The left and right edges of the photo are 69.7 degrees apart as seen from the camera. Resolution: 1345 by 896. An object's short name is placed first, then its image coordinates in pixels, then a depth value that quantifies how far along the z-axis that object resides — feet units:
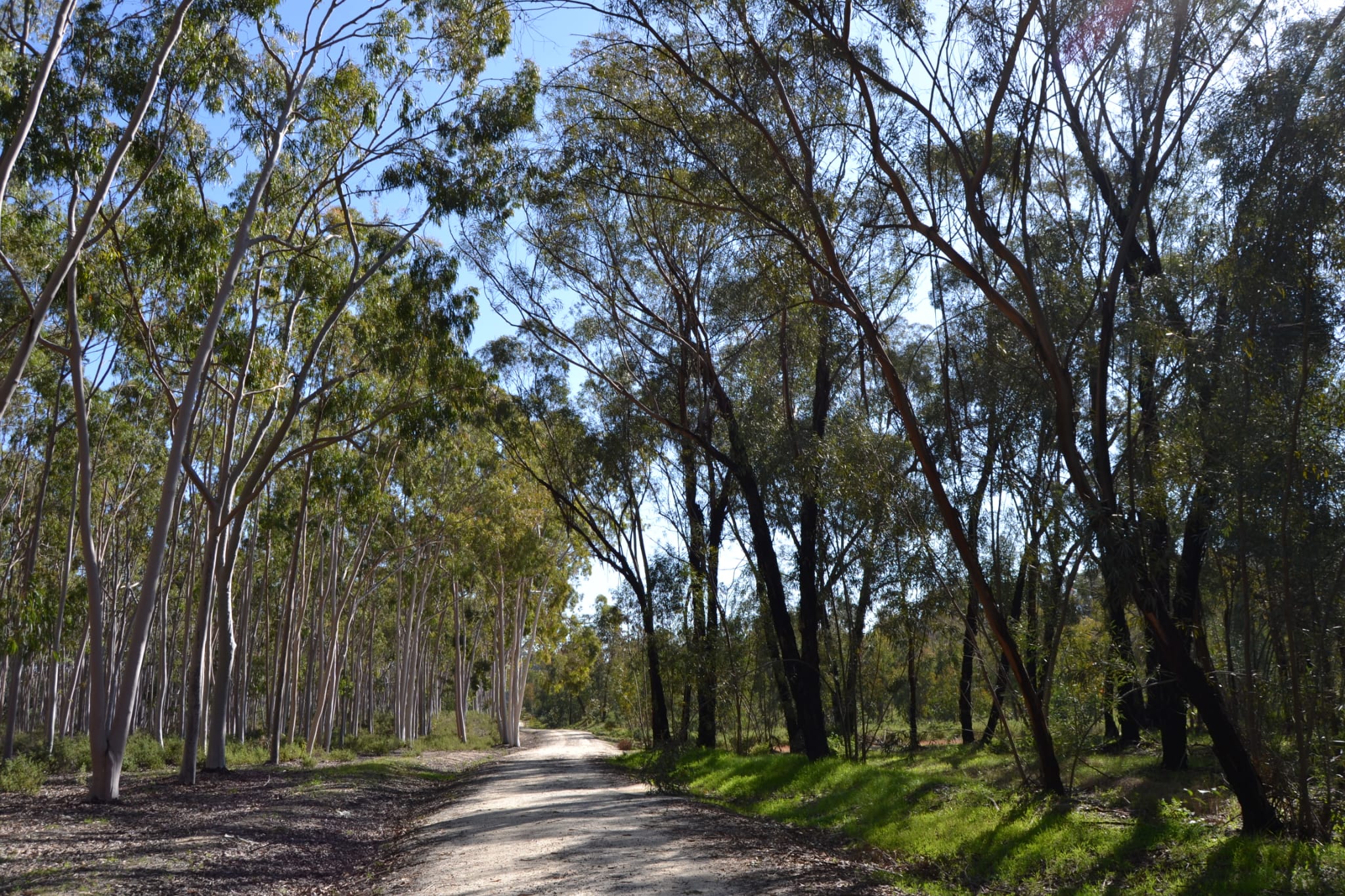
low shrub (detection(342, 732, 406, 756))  105.60
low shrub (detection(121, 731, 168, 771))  68.13
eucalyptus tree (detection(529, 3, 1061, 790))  37.91
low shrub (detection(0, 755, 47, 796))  49.73
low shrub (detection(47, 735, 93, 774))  65.31
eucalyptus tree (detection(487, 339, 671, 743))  81.41
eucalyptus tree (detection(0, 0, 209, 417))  45.52
